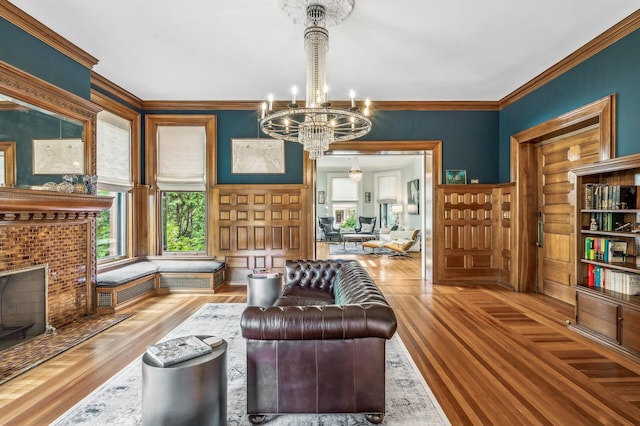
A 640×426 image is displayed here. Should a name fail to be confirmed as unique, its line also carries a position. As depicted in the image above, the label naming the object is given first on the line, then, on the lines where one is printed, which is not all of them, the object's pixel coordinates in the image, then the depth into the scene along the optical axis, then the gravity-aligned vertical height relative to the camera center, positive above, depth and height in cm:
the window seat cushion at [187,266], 544 -87
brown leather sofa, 206 -91
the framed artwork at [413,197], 1132 +56
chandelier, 301 +136
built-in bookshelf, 317 -43
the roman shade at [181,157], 609 +103
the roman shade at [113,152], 509 +99
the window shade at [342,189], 1448 +103
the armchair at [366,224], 1317 -45
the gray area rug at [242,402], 217 -135
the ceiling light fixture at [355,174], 1146 +133
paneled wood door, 463 +11
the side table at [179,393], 185 -101
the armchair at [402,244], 931 -90
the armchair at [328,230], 1246 -64
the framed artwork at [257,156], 612 +105
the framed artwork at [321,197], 1446 +69
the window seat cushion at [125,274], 445 -88
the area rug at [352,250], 1047 -122
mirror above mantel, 323 +91
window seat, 442 -101
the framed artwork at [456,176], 619 +68
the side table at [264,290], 412 -95
